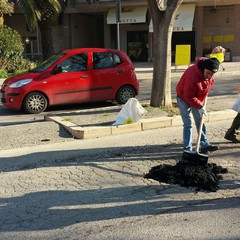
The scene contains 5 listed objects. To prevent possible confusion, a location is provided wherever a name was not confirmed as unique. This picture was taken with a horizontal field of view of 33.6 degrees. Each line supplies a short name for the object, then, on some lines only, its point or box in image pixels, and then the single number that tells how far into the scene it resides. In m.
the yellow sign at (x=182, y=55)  21.55
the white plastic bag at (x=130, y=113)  7.99
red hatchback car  10.37
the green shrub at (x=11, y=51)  20.39
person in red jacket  5.59
